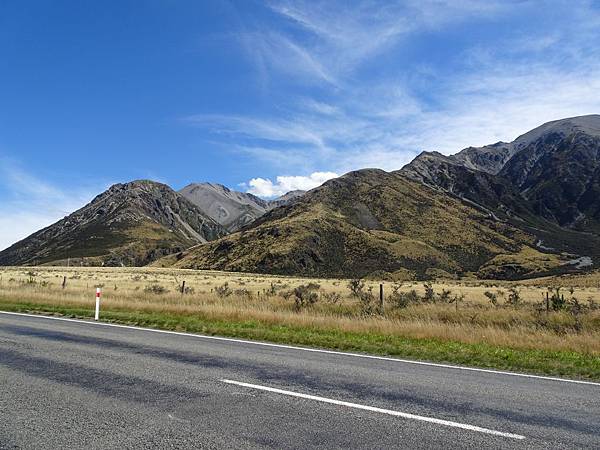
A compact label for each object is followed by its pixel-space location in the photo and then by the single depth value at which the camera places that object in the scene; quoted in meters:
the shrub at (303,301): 20.00
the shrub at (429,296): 25.03
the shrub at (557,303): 19.34
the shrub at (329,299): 22.48
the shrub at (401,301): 19.74
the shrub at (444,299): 26.74
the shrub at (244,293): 24.07
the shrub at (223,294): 25.15
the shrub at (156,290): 29.48
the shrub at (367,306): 17.92
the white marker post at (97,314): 17.24
